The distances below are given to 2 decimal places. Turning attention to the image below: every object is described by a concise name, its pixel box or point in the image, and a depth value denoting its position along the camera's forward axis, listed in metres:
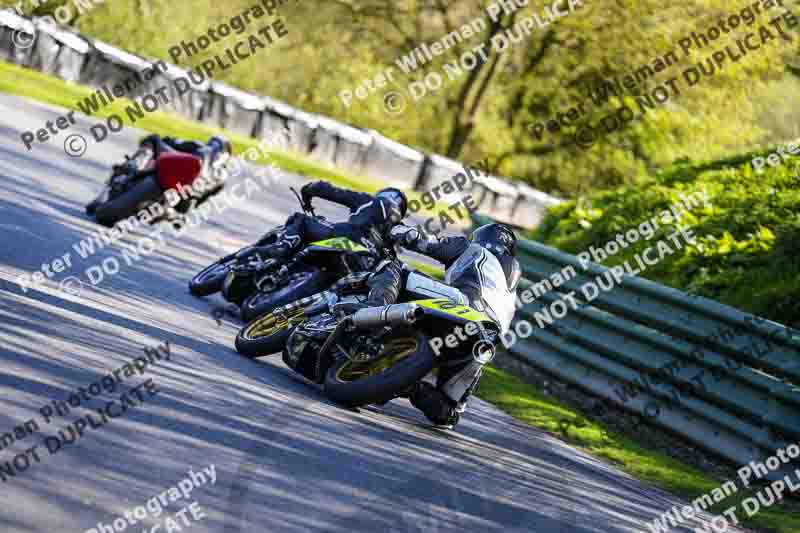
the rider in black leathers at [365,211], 19.08
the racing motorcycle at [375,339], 15.21
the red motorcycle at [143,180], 26.55
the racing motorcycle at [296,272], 18.84
